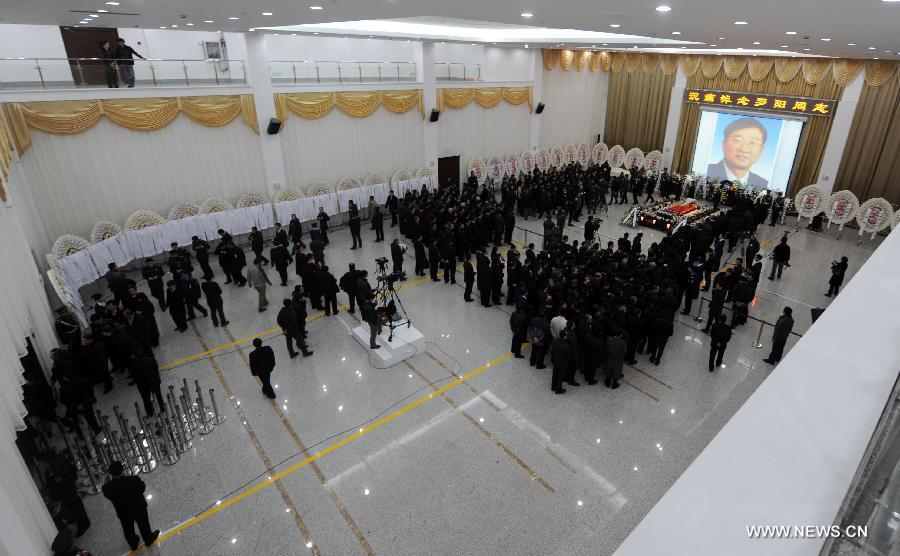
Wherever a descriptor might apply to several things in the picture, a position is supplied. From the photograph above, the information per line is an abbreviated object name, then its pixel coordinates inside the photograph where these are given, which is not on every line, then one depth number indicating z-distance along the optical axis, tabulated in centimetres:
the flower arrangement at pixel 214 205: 1318
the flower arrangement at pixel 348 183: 1588
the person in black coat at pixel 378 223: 1426
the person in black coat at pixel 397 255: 1162
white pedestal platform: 873
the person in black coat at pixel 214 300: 952
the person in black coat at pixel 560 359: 758
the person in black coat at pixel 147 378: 719
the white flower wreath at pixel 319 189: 1510
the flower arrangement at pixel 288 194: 1448
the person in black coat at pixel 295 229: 1283
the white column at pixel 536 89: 2017
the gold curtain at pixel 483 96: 1778
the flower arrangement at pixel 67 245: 1044
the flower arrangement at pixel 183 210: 1276
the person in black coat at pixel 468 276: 1074
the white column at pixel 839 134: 1546
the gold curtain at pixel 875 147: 1480
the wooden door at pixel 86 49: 1093
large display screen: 1739
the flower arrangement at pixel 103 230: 1136
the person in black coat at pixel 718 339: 828
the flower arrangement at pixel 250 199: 1389
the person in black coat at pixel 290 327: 841
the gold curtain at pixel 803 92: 1617
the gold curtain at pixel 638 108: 2077
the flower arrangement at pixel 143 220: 1202
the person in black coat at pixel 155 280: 1023
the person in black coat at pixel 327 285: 1002
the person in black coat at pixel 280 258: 1141
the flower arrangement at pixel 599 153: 2252
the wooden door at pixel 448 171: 1878
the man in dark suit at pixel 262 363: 742
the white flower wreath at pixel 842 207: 1482
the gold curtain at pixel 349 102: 1426
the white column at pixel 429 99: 1672
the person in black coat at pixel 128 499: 510
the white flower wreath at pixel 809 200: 1572
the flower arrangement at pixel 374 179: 1642
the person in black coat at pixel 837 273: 1074
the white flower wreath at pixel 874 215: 1404
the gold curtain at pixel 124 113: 1026
